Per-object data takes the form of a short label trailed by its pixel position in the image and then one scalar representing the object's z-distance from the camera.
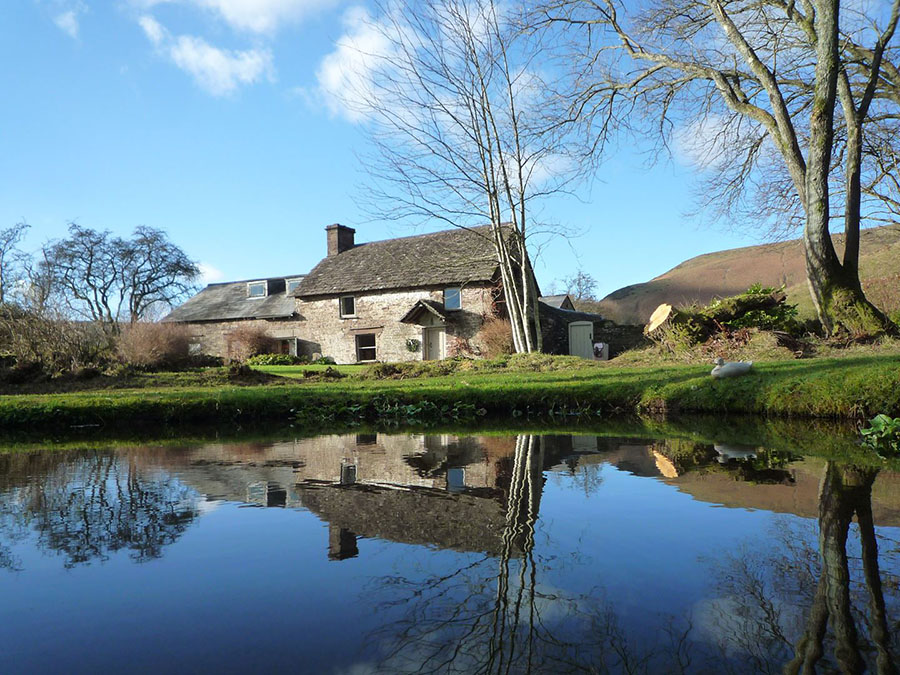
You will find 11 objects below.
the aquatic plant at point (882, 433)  5.20
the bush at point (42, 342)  15.85
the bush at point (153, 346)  19.95
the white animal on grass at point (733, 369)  8.84
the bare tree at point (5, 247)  34.78
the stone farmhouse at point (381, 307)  24.70
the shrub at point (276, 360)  26.61
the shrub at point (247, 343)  29.14
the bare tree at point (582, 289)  58.12
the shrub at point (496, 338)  22.27
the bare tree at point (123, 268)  40.34
